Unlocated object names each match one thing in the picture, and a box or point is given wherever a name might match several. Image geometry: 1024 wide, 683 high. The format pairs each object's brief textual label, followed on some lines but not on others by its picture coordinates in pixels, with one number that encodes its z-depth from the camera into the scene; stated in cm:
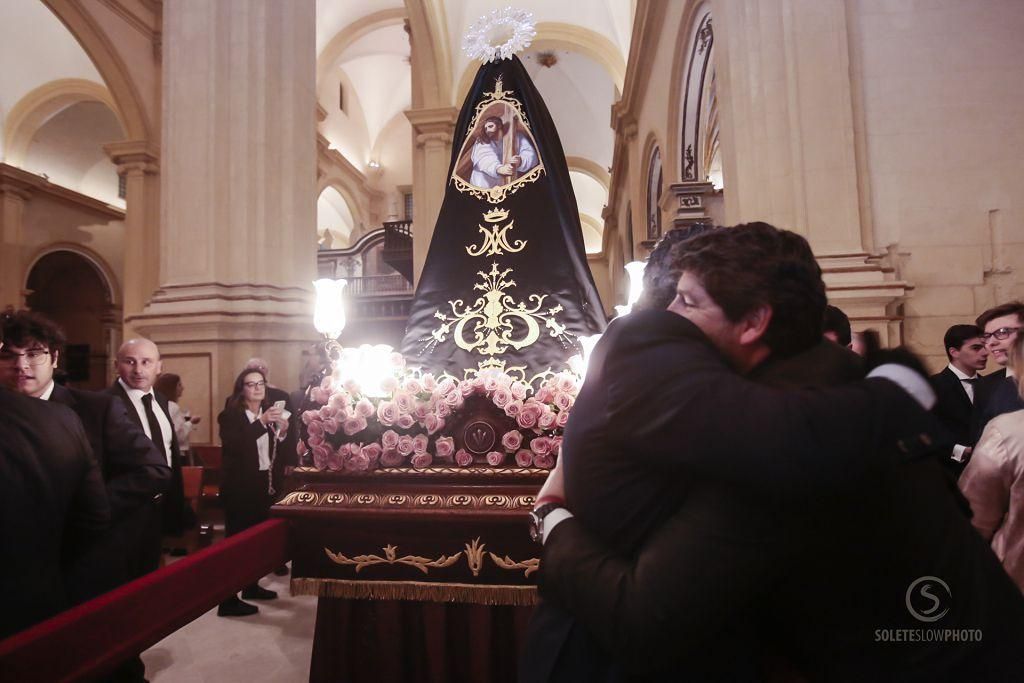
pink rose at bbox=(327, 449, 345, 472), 224
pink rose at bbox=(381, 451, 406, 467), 220
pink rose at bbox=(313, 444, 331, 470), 224
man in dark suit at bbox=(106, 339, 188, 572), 331
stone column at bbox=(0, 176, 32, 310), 1315
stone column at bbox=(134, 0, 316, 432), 552
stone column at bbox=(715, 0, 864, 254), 470
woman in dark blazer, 389
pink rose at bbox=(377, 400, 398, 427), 219
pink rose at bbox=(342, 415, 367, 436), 221
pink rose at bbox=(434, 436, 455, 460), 218
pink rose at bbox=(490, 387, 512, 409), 219
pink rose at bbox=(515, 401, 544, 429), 215
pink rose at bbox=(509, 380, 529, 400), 223
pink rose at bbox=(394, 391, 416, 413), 222
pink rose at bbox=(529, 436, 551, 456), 214
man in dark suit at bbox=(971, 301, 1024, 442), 298
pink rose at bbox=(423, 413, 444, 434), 218
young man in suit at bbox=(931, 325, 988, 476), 330
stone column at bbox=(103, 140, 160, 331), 1037
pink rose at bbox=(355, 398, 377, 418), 222
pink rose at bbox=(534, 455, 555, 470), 215
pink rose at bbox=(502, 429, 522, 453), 216
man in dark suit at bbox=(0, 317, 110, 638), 180
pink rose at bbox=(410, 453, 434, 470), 218
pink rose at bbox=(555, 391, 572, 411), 219
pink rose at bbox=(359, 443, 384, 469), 219
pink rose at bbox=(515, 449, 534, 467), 217
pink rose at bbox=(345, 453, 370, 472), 218
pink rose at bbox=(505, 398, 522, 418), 217
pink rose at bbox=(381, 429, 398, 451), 218
